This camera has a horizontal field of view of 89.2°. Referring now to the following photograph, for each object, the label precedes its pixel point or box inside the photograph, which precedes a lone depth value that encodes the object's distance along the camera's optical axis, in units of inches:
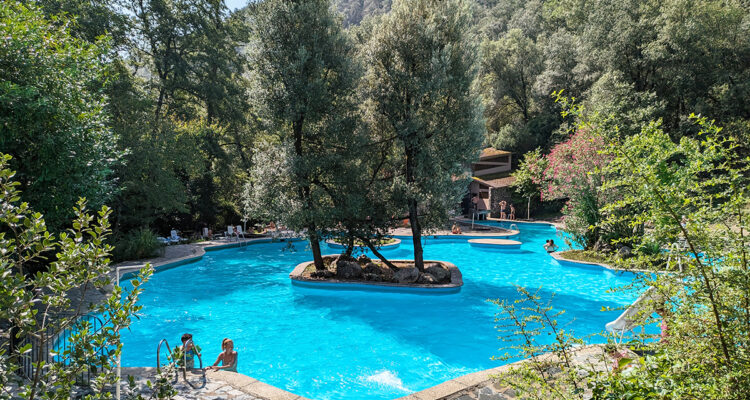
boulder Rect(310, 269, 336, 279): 607.2
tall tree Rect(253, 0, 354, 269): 526.6
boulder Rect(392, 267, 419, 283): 569.6
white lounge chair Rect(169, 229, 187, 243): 890.7
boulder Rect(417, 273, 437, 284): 566.9
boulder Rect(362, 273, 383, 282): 586.6
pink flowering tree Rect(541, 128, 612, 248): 695.7
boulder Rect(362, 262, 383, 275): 605.3
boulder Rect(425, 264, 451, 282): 583.5
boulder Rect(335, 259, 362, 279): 599.8
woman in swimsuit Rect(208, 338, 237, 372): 318.3
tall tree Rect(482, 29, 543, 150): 1657.2
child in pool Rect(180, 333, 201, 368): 299.4
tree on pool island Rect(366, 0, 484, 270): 525.3
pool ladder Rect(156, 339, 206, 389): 268.2
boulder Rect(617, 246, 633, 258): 663.1
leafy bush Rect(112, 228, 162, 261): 687.7
